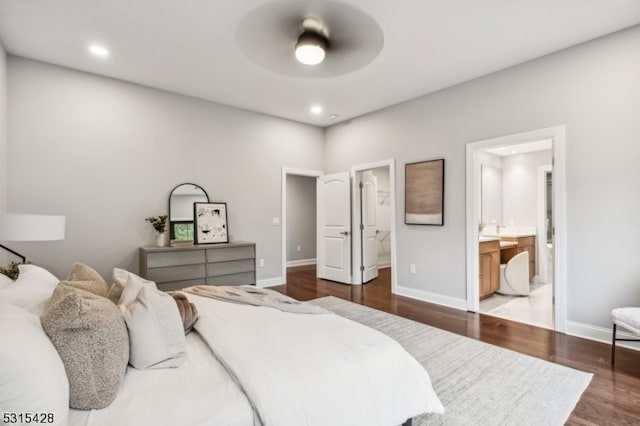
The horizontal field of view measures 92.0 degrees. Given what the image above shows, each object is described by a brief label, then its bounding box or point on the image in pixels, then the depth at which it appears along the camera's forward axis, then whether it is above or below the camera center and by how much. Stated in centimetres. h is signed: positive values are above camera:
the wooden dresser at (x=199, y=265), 376 -67
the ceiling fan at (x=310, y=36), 249 +158
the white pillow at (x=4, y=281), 170 -38
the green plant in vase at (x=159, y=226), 401 -16
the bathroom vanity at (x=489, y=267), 424 -80
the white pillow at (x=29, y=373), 86 -47
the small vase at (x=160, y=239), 402 -33
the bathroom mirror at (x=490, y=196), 573 +29
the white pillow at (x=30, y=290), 150 -40
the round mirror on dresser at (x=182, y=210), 429 +5
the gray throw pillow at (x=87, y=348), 108 -50
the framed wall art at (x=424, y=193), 421 +26
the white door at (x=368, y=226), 551 -26
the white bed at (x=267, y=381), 108 -68
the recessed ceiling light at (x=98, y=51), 313 +170
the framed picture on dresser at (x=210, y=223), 445 -14
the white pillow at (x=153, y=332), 134 -54
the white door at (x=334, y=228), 548 -29
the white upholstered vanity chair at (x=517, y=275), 454 -96
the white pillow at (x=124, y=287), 162 -41
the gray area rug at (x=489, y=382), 186 -124
